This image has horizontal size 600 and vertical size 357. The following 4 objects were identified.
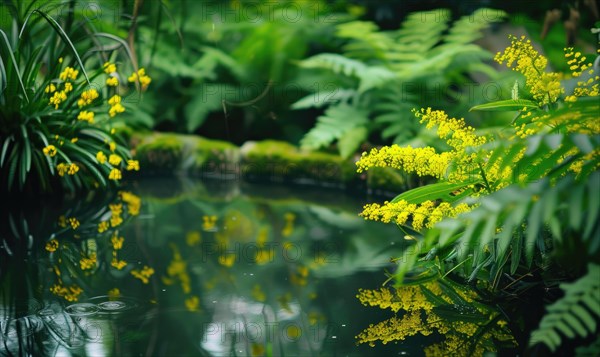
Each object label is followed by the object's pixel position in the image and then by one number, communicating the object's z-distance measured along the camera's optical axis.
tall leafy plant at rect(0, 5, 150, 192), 4.21
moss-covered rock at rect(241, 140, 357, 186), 5.46
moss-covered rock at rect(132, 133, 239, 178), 5.89
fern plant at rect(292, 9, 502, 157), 5.38
